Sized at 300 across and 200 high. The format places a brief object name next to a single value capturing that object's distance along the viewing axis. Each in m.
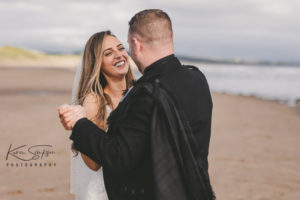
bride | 2.96
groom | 1.78
